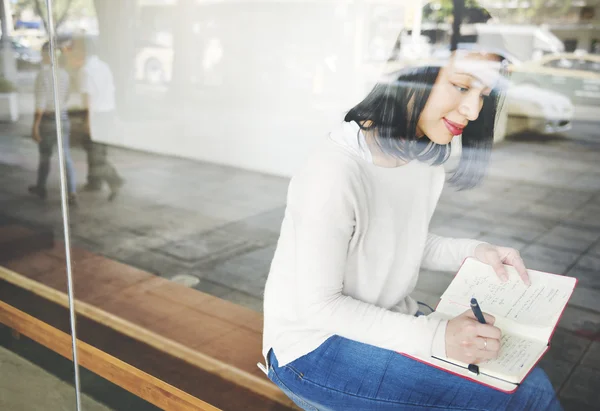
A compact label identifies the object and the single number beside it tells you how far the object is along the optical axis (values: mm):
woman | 1123
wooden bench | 1673
